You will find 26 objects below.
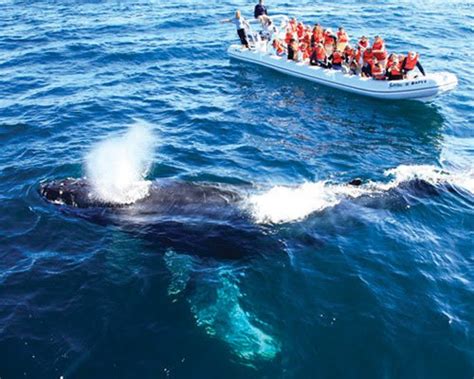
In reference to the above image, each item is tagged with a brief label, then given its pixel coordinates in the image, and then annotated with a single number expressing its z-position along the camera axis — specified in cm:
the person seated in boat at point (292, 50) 3453
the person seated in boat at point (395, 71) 3073
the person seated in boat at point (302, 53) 3475
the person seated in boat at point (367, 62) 3130
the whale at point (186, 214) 1642
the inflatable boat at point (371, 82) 2962
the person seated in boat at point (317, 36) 3450
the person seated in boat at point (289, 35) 3556
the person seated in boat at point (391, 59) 3072
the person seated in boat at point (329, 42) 3422
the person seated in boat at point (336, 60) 3319
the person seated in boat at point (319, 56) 3366
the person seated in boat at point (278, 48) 3606
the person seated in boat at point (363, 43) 3252
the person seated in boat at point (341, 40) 3372
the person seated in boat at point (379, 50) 3068
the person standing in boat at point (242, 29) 3834
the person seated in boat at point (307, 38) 3515
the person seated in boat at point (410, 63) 2972
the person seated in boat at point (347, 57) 3271
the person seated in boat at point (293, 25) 3628
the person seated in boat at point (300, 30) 3619
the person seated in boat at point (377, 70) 3100
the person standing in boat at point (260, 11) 3885
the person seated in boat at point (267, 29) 3834
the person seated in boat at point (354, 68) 3244
